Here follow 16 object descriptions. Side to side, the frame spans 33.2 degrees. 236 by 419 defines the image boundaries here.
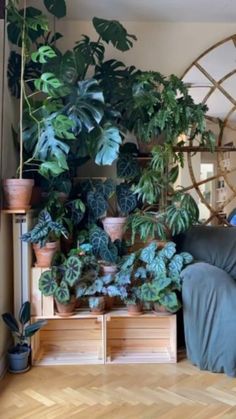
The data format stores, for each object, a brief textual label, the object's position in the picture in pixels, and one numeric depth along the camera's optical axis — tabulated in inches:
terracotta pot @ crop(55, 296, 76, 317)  101.5
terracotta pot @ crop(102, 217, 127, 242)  107.2
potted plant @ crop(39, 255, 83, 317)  99.0
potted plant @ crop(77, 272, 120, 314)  101.2
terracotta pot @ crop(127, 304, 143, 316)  103.7
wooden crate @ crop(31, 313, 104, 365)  108.0
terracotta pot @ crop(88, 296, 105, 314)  101.7
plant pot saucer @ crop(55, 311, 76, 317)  102.9
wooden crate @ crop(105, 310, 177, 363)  106.3
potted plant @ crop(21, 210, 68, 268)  97.3
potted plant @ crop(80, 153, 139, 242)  106.5
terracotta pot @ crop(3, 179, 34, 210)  94.7
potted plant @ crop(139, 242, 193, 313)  99.6
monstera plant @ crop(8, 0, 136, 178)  94.5
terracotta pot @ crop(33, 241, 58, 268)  102.0
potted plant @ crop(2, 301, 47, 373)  97.7
